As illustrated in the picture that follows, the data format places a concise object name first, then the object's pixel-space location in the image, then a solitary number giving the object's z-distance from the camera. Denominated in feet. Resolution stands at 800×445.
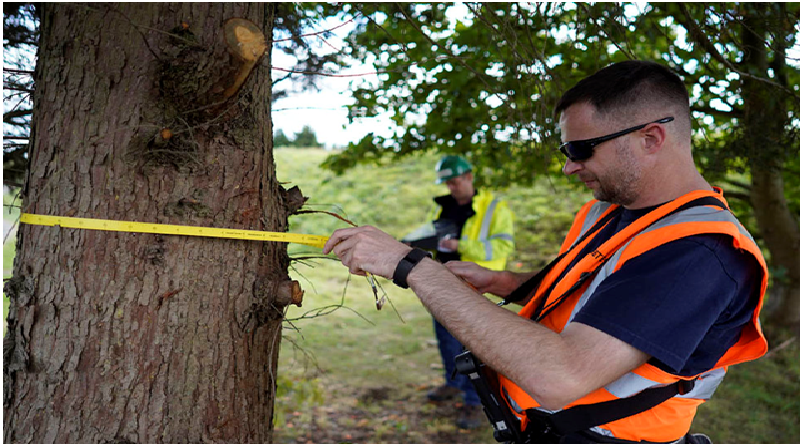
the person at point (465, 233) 15.61
